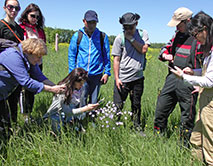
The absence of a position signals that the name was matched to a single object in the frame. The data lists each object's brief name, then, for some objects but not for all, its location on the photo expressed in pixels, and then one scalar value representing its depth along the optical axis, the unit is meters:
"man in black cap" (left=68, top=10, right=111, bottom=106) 3.41
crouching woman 2.84
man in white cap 2.63
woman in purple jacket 2.20
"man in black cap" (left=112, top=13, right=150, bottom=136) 3.26
